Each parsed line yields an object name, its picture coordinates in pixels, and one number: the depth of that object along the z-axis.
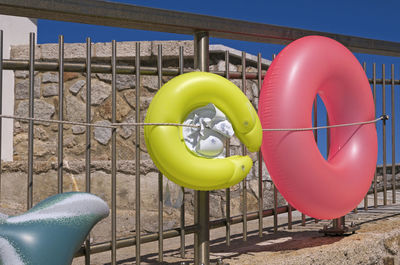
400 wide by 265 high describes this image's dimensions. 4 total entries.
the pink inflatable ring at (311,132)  2.27
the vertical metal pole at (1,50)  1.94
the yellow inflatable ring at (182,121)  1.88
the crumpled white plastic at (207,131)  1.97
